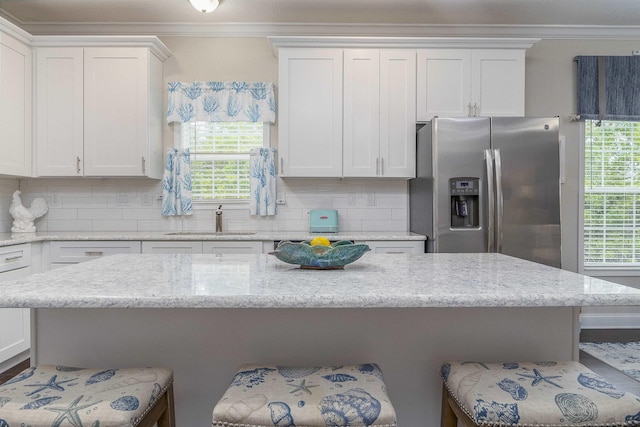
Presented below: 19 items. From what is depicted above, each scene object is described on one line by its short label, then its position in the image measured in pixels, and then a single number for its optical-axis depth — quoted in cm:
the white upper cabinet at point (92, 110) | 343
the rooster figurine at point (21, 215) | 352
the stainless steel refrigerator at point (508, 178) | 309
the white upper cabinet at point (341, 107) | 347
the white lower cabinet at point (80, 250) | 323
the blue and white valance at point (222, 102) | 375
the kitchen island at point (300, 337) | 136
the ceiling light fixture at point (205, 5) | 302
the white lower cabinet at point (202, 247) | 323
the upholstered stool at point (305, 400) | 96
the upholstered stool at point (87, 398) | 94
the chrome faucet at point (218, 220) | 371
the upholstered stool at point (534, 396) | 99
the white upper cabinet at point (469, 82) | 348
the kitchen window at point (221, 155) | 383
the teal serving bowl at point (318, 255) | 141
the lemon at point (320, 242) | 150
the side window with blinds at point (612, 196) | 392
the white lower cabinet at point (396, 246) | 326
